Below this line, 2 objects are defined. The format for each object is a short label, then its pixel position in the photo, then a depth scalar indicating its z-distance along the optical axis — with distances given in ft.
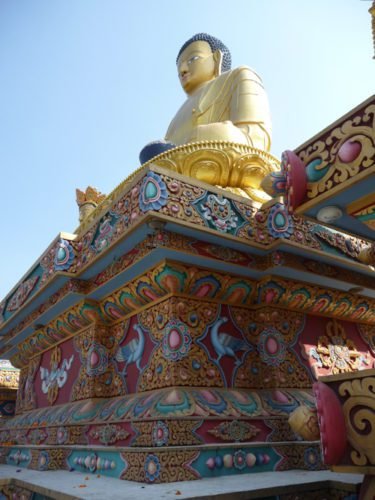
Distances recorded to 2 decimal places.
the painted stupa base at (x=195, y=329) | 13.42
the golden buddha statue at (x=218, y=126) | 18.35
